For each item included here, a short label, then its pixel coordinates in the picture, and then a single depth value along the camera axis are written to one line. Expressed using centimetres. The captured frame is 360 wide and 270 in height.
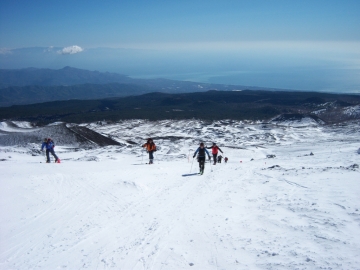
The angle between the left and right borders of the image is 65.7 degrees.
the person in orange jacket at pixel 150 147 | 1917
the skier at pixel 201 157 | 1538
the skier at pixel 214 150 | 1908
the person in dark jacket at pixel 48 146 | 1969
